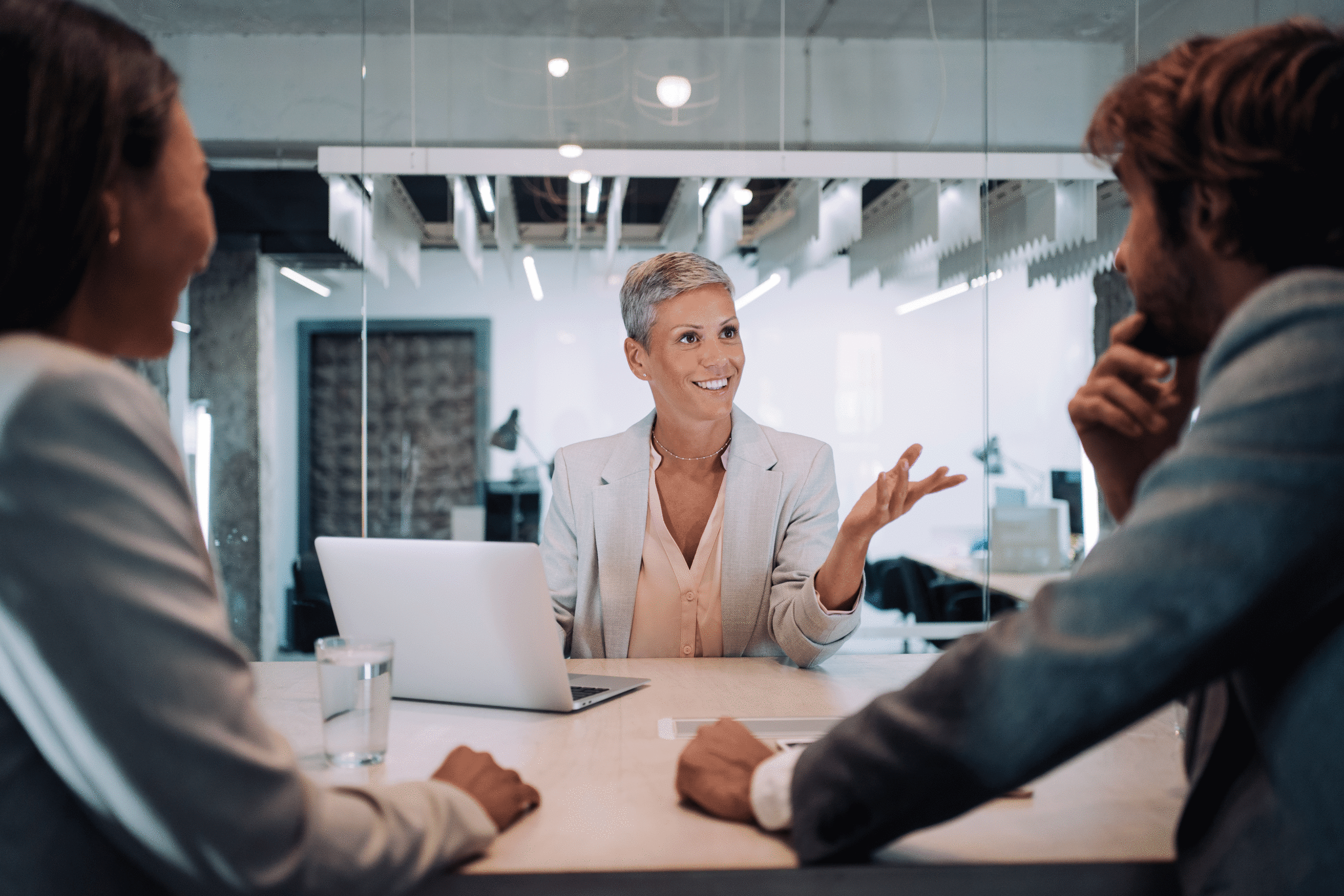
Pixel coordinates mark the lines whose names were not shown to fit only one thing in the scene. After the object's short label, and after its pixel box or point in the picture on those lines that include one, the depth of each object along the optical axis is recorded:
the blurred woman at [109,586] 0.67
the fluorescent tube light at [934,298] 4.76
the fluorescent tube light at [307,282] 5.23
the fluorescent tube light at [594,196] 4.42
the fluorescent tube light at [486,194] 4.28
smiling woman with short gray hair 2.22
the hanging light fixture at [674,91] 4.96
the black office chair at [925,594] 4.97
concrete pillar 4.83
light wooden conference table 0.92
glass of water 1.17
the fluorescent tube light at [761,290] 4.76
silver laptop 1.41
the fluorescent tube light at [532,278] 4.80
